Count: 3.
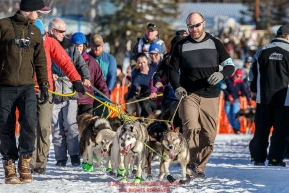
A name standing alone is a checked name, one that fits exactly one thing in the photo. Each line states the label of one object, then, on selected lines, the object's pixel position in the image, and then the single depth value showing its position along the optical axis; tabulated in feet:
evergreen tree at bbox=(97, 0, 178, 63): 310.45
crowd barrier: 126.93
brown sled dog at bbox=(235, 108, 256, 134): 122.83
